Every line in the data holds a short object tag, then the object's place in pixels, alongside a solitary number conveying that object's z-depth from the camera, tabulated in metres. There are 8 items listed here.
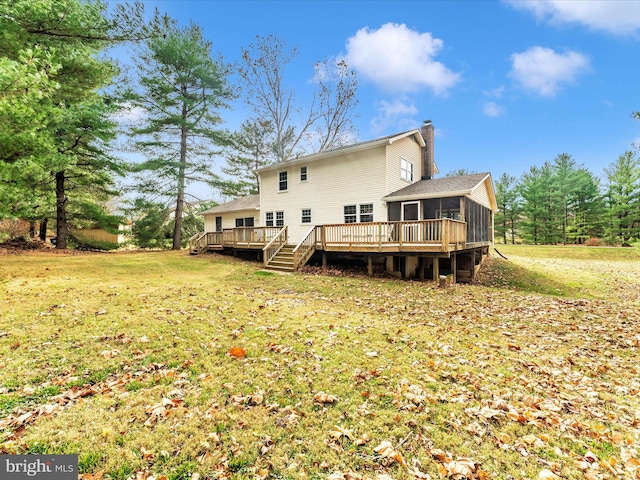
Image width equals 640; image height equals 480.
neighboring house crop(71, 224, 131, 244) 20.88
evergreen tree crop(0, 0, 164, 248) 6.71
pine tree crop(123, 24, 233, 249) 20.30
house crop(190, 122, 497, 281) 12.20
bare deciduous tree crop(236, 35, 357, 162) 25.09
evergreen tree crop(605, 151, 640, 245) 29.59
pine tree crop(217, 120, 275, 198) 29.62
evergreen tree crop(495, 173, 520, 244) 39.62
